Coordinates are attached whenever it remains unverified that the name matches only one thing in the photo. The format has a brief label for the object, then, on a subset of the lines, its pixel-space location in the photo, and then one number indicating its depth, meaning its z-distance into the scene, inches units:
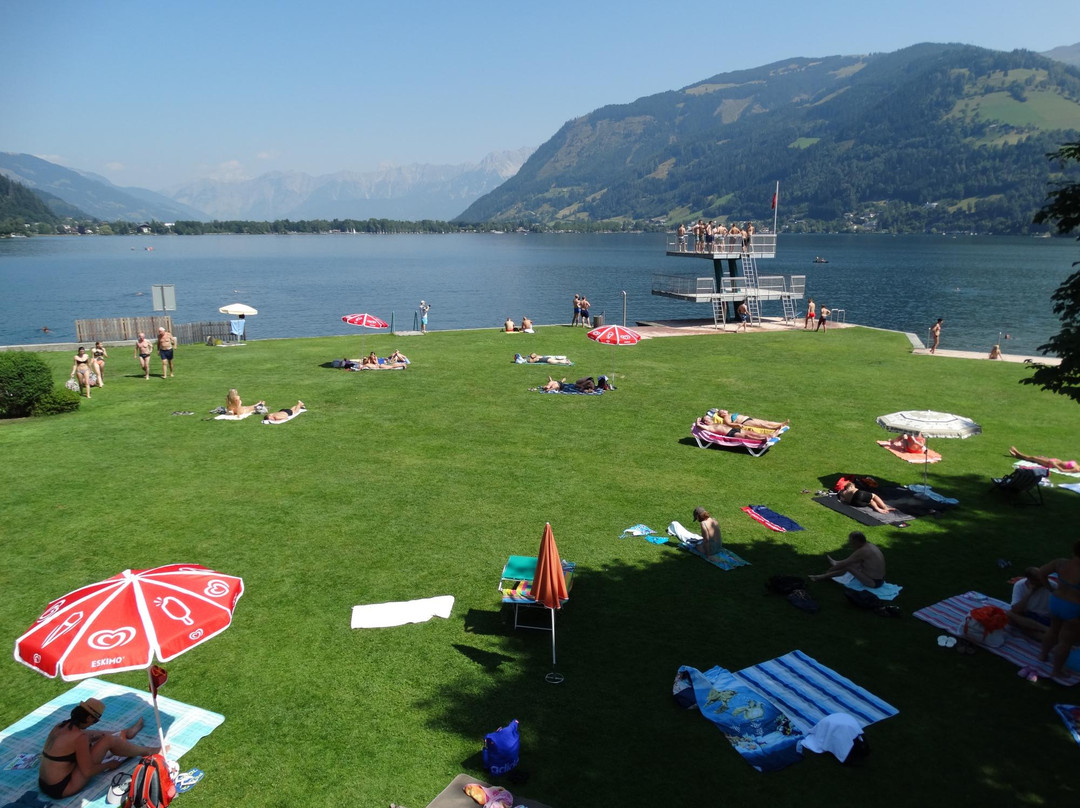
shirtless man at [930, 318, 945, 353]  1356.4
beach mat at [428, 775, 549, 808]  275.9
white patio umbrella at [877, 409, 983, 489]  585.0
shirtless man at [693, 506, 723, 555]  494.9
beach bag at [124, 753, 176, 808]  267.9
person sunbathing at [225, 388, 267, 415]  848.3
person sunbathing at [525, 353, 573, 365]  1195.9
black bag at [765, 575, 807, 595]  444.8
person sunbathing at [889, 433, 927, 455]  743.7
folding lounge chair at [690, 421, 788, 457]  731.4
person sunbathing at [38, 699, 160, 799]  276.5
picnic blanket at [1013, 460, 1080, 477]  649.3
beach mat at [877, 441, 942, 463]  720.5
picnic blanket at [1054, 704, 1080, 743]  318.3
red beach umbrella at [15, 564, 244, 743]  256.2
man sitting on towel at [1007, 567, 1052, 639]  393.1
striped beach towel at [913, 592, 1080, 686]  367.2
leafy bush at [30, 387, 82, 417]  862.5
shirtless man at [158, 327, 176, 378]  1044.5
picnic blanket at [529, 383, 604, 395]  997.2
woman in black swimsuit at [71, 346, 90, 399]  946.9
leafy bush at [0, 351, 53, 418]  837.8
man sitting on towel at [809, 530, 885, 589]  446.6
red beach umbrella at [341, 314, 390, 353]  1105.9
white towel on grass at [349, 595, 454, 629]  409.7
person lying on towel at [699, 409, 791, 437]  772.0
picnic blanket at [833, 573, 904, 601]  441.7
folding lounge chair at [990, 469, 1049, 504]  587.2
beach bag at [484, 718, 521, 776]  292.0
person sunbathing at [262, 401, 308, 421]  837.2
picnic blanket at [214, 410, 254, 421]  846.5
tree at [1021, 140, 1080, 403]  363.9
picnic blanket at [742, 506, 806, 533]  550.9
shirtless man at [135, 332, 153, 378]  1061.1
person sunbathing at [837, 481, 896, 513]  579.5
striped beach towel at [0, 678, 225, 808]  285.9
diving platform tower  1801.2
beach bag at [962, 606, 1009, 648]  386.9
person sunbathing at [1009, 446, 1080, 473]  682.8
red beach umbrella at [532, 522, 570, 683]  362.9
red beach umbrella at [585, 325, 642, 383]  1080.2
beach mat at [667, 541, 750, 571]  484.5
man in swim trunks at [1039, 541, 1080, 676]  359.3
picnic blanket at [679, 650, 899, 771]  308.3
